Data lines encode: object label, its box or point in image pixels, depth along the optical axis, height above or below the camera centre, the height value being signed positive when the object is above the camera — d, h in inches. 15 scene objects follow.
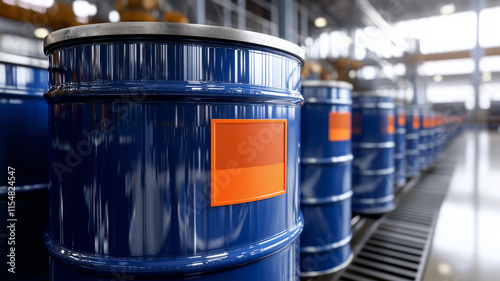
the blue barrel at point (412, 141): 207.6 -8.3
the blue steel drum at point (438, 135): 319.9 -7.3
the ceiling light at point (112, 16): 218.7 +76.8
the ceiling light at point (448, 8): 462.2 +169.2
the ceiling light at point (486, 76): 908.6 +143.4
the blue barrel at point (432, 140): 273.6 -11.1
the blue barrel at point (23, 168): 51.9 -6.3
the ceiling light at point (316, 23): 472.9 +155.3
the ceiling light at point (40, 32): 168.0 +51.2
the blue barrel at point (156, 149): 36.3 -2.3
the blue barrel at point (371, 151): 130.8 -9.2
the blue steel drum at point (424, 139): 244.7 -9.1
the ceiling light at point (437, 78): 1010.7 +152.6
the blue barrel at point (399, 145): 171.0 -9.1
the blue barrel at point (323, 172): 82.7 -11.3
